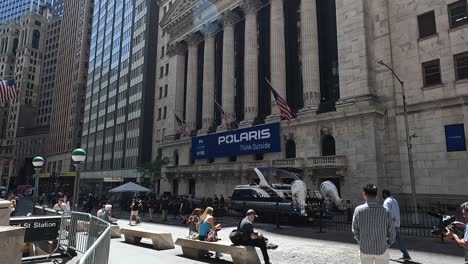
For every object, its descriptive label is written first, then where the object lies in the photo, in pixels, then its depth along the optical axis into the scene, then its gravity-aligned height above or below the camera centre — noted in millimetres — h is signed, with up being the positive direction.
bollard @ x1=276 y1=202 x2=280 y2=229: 20719 -2113
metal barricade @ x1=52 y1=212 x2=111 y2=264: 10414 -1522
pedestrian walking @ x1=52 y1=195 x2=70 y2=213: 18062 -1126
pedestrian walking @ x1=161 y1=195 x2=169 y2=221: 27533 -1843
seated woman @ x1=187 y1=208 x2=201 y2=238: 14883 -1707
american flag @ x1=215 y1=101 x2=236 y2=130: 40156 +7775
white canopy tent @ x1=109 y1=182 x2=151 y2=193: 35125 -358
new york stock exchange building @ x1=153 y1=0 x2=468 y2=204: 26781 +8775
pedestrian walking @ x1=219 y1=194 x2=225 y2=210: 29647 -1556
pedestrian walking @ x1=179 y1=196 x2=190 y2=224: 25253 -1936
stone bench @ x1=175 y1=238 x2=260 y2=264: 10070 -1990
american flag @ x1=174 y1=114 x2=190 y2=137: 45456 +7560
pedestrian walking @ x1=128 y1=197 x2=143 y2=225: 23312 -1577
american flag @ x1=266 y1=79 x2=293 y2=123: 31344 +6915
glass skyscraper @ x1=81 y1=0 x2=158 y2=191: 65062 +20412
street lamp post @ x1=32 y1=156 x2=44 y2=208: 20500 +1116
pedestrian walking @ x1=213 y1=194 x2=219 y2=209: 28469 -1596
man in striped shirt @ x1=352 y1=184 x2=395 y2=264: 5480 -700
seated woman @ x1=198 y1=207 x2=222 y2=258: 11820 -1505
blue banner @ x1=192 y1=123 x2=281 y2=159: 36812 +4938
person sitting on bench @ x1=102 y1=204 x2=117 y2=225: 18625 -1529
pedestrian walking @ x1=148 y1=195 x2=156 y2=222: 27753 -1801
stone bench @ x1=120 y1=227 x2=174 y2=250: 13664 -2089
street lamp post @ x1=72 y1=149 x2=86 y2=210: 14927 +1125
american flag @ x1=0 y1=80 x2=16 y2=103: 25531 +6829
